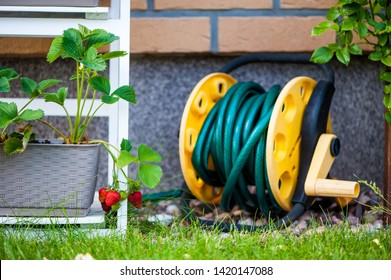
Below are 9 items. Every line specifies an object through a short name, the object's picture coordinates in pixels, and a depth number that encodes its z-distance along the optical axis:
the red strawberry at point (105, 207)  3.84
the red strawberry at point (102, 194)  3.81
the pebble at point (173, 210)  4.67
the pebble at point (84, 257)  3.13
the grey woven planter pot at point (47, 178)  3.77
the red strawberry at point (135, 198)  3.87
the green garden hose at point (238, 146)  4.22
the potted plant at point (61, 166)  3.69
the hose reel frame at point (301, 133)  4.15
